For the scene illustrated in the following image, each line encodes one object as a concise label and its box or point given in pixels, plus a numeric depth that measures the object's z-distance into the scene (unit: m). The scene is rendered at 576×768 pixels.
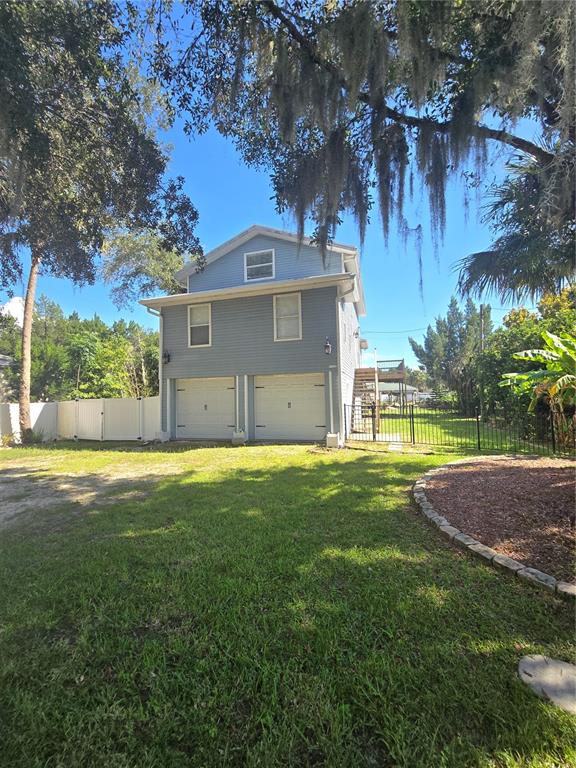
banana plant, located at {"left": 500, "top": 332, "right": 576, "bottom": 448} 5.62
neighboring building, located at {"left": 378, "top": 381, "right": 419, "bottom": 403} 27.98
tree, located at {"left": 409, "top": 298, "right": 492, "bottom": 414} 43.97
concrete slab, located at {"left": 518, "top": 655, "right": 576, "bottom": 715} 1.70
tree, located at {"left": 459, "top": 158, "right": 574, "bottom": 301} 3.87
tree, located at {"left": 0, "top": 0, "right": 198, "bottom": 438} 3.49
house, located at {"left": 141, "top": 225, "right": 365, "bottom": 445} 10.96
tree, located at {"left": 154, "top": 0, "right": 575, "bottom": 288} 3.00
